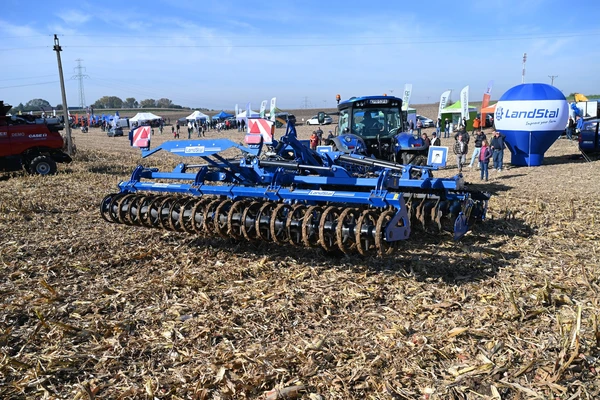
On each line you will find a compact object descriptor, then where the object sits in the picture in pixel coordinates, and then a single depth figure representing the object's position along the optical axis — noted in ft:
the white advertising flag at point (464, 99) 88.74
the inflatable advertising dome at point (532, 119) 48.06
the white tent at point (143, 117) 177.37
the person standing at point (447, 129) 106.74
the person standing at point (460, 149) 46.21
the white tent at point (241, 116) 161.63
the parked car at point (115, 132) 143.23
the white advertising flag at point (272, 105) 125.39
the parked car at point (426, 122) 132.71
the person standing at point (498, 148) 45.50
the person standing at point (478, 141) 45.52
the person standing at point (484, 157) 39.81
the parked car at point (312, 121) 151.21
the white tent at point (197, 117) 179.22
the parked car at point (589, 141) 50.56
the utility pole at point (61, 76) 61.15
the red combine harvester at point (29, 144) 40.98
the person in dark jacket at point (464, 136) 45.84
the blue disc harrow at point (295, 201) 14.83
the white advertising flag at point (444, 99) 106.42
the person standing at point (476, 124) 109.60
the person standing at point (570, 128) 78.07
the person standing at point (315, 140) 54.65
